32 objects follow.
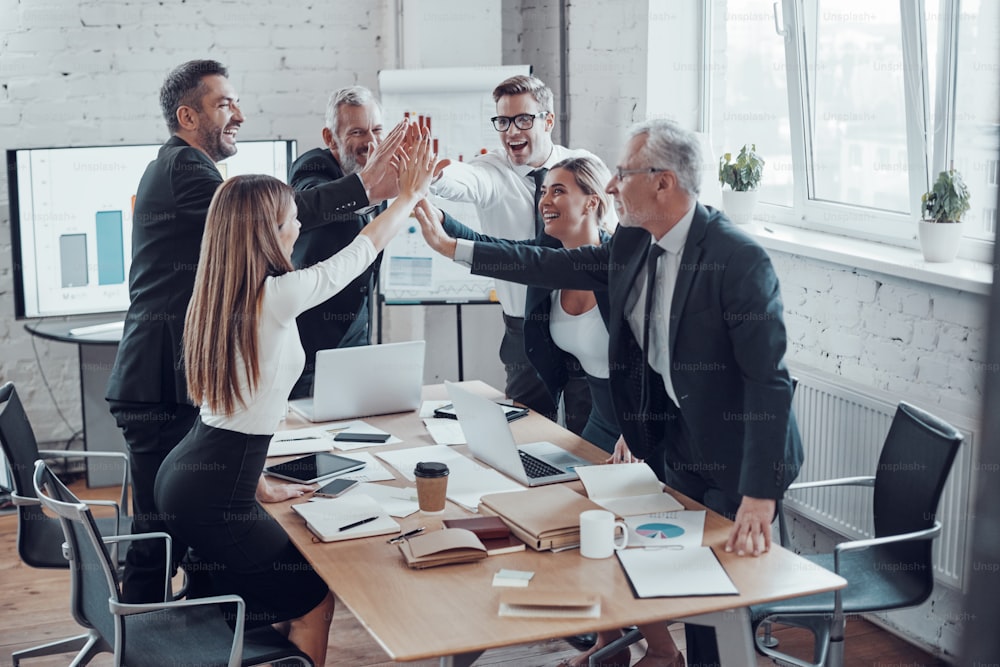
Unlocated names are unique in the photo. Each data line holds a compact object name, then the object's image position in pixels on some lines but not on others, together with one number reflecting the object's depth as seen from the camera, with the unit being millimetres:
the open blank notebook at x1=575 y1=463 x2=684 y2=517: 2270
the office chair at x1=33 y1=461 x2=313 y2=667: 2037
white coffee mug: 2029
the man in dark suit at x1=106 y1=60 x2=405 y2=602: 2801
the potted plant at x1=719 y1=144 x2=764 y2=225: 3768
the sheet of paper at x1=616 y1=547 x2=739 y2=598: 1871
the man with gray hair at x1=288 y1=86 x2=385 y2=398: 3381
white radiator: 2830
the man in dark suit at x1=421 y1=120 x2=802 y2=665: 2141
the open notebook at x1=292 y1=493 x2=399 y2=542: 2172
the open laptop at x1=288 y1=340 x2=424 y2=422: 2939
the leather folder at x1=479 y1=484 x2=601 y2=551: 2094
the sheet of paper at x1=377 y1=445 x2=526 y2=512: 2434
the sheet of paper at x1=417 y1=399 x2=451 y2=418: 3103
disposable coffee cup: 2283
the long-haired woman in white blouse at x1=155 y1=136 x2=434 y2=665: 2209
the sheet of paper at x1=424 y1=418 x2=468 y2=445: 2844
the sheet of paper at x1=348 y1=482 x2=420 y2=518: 2322
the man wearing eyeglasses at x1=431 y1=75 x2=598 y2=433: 3387
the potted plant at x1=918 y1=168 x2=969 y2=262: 2996
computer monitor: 4344
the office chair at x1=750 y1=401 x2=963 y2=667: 2348
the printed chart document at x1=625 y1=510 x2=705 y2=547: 2102
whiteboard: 4492
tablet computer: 2527
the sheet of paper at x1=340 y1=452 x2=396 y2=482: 2543
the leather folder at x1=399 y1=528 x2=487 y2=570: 1994
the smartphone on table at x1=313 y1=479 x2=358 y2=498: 2424
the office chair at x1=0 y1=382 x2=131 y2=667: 2621
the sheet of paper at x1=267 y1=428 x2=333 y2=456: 2750
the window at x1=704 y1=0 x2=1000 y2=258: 3094
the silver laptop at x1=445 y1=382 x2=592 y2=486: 2469
